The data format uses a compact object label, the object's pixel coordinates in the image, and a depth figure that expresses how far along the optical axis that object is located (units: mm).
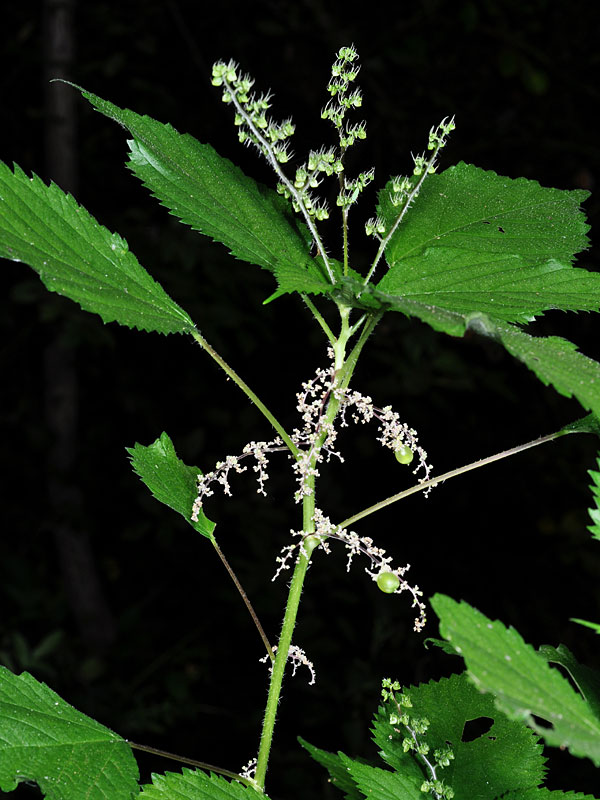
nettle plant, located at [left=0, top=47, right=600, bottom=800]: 662
